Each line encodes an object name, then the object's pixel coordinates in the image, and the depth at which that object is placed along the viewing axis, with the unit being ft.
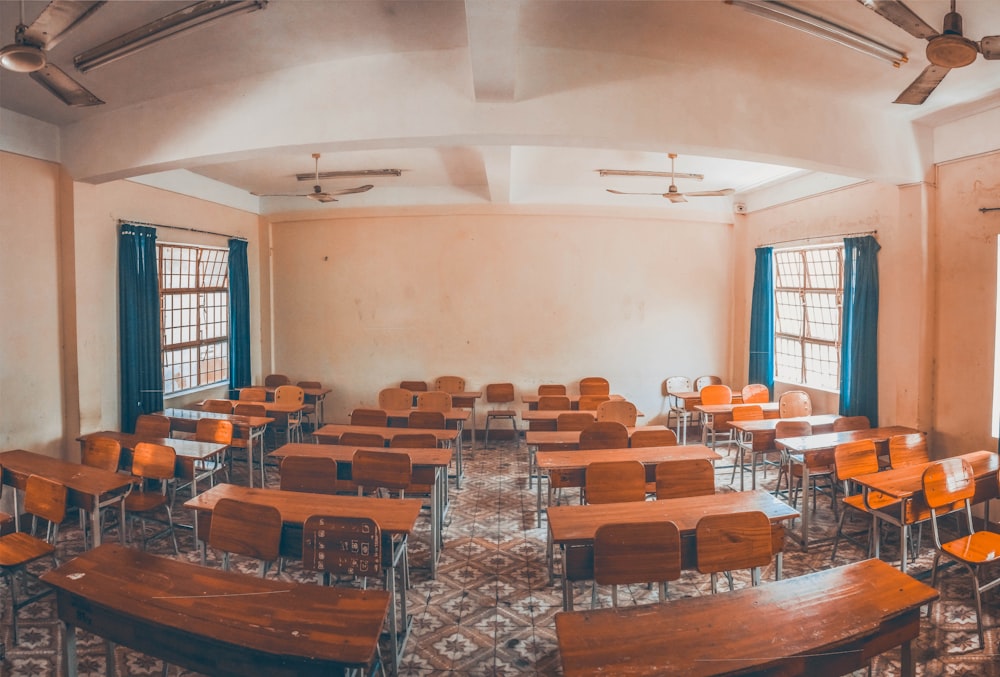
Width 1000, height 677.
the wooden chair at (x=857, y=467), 12.78
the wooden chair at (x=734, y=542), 8.47
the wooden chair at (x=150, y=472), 13.38
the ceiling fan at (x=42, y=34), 7.26
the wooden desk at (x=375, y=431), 16.17
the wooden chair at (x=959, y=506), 10.11
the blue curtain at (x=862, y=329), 18.42
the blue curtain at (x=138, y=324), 18.16
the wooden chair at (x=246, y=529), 8.75
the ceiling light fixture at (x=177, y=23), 9.66
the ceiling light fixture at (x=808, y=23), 9.27
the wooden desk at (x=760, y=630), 5.82
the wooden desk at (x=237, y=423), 17.47
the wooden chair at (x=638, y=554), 8.07
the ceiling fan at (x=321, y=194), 19.85
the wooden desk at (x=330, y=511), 9.15
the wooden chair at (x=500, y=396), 25.28
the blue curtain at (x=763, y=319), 23.93
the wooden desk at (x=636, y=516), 8.73
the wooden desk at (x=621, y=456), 13.23
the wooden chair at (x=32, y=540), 9.91
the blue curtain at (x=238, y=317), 24.49
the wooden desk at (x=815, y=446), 13.77
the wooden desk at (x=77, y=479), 11.62
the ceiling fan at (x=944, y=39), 7.63
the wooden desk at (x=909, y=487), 11.45
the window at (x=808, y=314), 21.65
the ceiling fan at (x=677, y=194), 19.47
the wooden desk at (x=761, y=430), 16.96
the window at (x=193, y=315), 21.66
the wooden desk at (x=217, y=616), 6.07
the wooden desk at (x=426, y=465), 12.60
